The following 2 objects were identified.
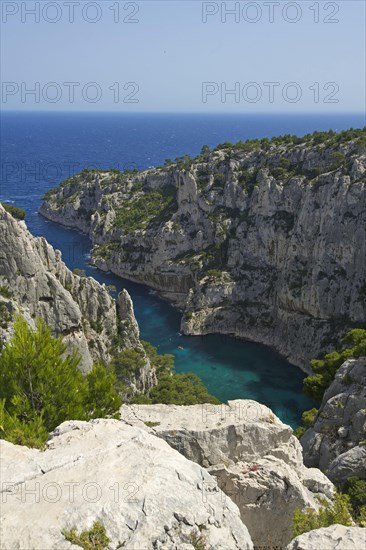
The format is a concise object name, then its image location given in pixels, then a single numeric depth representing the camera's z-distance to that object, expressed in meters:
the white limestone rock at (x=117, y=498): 10.79
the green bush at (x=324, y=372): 41.91
